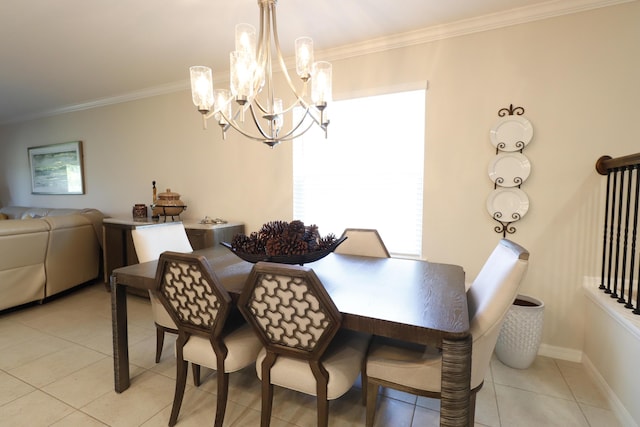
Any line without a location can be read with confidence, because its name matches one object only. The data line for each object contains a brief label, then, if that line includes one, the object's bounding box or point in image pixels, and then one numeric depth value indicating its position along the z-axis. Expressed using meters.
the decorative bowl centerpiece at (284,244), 1.59
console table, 3.13
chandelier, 1.57
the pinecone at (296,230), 1.63
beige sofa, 2.95
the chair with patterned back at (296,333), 1.20
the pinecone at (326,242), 1.68
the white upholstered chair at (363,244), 2.26
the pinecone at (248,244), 1.64
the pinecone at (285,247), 1.59
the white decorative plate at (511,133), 2.26
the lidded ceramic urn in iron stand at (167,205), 3.48
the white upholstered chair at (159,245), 1.97
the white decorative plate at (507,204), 2.30
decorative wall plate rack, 2.28
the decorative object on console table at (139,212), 3.78
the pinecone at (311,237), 1.65
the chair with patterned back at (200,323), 1.39
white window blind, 2.70
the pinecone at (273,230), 1.66
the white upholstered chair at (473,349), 1.19
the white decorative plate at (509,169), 2.28
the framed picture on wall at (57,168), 4.81
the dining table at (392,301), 1.09
